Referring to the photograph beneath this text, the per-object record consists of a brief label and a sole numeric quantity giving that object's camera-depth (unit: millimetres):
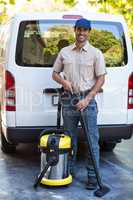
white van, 5574
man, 4969
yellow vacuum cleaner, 5020
